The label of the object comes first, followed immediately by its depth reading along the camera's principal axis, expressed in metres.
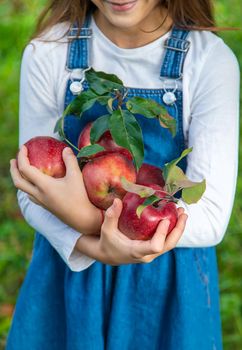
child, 1.54
